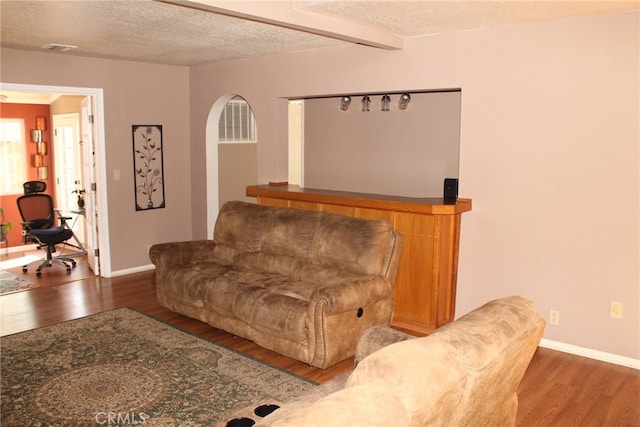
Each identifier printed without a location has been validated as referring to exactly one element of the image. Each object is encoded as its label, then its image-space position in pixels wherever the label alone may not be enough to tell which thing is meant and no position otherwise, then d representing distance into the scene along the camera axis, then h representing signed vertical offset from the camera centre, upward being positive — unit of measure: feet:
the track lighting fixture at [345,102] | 18.81 +1.87
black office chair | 21.08 -3.20
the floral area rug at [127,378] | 10.06 -4.96
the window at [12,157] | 25.16 -0.24
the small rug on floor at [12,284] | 18.53 -4.83
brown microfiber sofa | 11.98 -3.34
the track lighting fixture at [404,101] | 17.12 +1.76
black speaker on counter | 15.26 -1.00
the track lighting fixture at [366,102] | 18.19 +1.82
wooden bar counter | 14.35 -2.84
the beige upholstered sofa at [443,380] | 4.88 -2.35
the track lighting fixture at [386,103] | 17.60 +1.74
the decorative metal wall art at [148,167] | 21.03 -0.57
